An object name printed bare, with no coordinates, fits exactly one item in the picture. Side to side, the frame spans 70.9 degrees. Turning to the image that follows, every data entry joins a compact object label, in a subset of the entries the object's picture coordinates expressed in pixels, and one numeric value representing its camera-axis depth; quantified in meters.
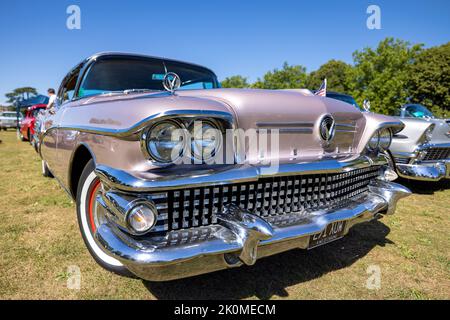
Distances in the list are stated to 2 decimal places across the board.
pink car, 1.48
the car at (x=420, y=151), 4.79
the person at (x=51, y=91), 9.98
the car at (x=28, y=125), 11.17
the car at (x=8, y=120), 18.97
